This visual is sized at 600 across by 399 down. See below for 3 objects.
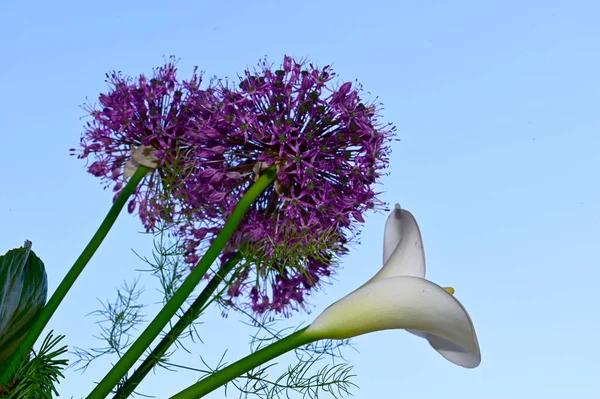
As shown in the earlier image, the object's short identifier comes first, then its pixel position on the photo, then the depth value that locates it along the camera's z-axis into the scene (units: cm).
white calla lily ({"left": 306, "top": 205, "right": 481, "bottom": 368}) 95
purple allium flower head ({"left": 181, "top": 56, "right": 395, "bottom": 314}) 105
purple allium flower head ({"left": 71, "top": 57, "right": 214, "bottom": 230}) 109
